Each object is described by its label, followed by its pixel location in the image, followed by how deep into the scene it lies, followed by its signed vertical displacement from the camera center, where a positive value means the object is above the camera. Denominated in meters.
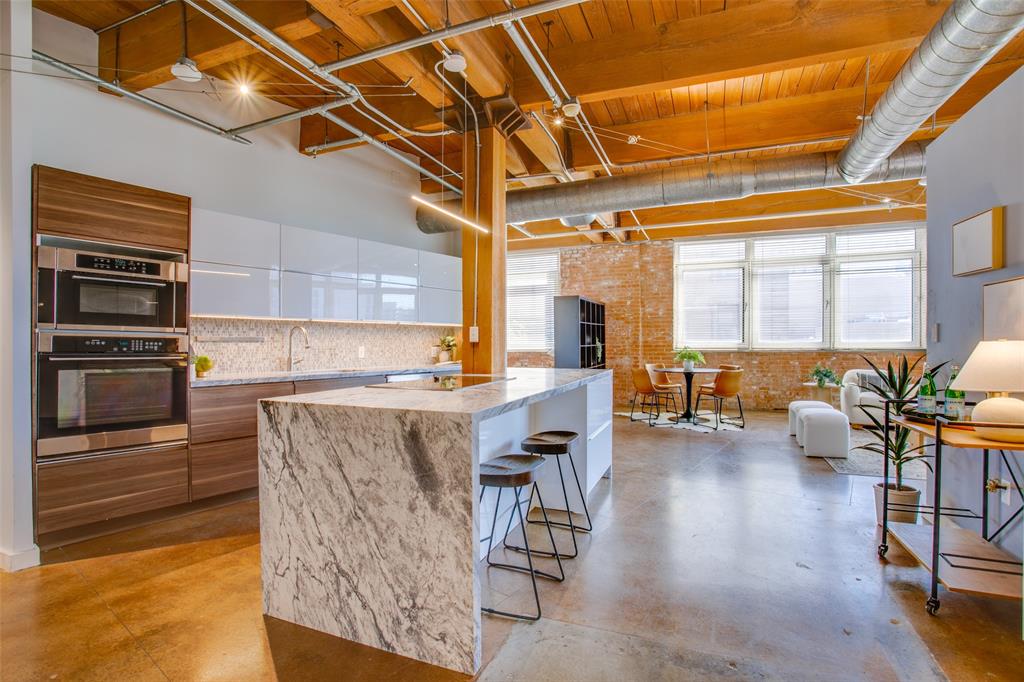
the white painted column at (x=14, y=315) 2.83 +0.11
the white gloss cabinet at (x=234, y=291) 3.93 +0.37
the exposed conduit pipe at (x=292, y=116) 3.68 +1.76
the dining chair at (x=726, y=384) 6.89 -0.65
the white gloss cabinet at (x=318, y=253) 4.60 +0.81
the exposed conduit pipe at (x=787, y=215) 7.12 +1.80
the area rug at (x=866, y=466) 4.67 -1.26
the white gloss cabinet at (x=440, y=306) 6.17 +0.39
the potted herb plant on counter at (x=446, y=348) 6.68 -0.16
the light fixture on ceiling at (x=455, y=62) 2.82 +1.56
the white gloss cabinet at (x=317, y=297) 4.62 +0.37
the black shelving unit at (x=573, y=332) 8.16 +0.08
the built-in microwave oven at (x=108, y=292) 2.99 +0.28
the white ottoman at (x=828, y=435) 5.28 -1.03
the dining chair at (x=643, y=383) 7.43 -0.69
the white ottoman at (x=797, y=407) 6.10 -0.86
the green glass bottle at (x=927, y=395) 2.71 -0.31
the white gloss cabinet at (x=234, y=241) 3.92 +0.78
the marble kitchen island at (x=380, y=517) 1.90 -0.75
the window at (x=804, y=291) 8.04 +0.80
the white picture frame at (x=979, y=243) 2.63 +0.54
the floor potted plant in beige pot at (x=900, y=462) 3.10 -0.78
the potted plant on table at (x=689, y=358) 7.26 -0.31
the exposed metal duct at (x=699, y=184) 4.80 +1.60
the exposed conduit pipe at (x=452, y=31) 2.56 +1.68
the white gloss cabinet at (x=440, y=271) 6.18 +0.84
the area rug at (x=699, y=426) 7.00 -1.29
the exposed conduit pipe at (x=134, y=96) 3.25 +1.75
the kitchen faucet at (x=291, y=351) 4.96 -0.16
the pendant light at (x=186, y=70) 3.07 +1.64
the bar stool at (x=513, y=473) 2.32 -0.65
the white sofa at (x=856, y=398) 6.47 -0.79
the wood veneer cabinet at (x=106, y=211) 2.96 +0.80
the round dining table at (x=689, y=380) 7.12 -0.63
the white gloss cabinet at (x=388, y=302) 5.40 +0.39
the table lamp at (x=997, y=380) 2.19 -0.19
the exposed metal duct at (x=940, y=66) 2.30 +1.48
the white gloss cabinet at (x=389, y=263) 5.40 +0.82
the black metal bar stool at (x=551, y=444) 2.88 -0.63
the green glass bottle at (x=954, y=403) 2.48 -0.32
